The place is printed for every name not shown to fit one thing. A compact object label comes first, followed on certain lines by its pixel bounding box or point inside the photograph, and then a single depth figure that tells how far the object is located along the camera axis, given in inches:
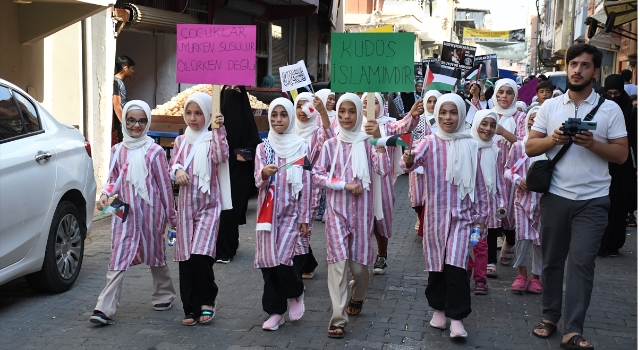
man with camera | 207.6
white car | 234.1
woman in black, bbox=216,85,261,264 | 325.4
